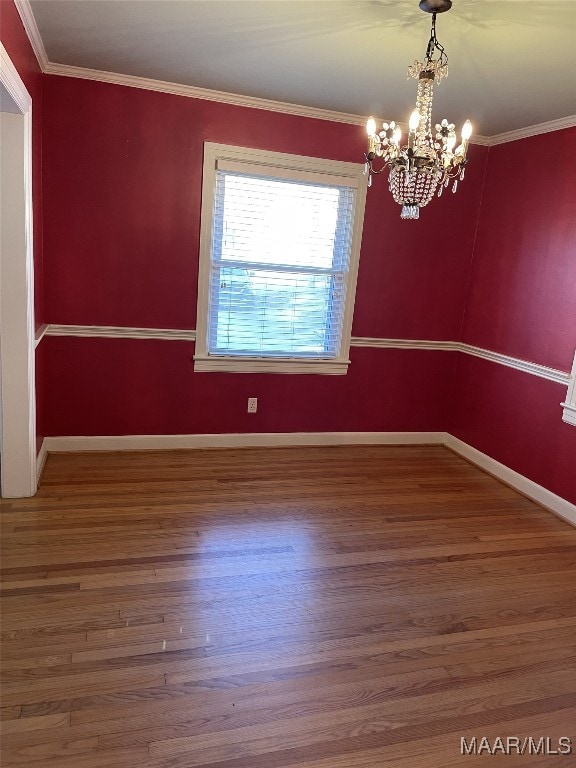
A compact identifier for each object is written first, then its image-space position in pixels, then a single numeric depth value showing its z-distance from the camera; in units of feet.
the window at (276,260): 12.10
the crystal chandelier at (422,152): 6.82
